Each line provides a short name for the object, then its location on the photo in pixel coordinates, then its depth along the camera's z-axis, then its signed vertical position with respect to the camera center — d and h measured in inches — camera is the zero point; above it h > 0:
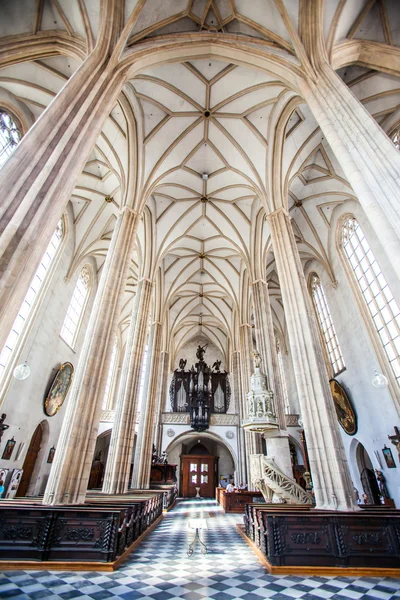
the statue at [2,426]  368.8 +83.2
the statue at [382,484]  438.9 +31.1
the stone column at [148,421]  505.6 +136.8
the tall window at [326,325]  604.7 +328.1
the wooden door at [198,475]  879.1 +79.8
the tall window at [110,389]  828.6 +272.9
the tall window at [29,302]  426.7 +267.6
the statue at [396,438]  406.3 +81.0
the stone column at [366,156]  177.2 +203.6
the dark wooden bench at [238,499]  497.4 +11.8
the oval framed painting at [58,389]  527.5 +180.1
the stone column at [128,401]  378.0 +129.5
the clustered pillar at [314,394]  249.4 +91.9
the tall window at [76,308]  601.0 +345.8
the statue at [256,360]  437.4 +181.5
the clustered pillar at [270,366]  410.4 +183.4
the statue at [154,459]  666.8 +89.0
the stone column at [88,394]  234.5 +85.2
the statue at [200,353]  973.2 +427.8
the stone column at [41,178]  155.0 +167.2
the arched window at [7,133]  374.0 +400.4
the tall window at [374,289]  445.1 +295.2
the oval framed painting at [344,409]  533.7 +155.0
